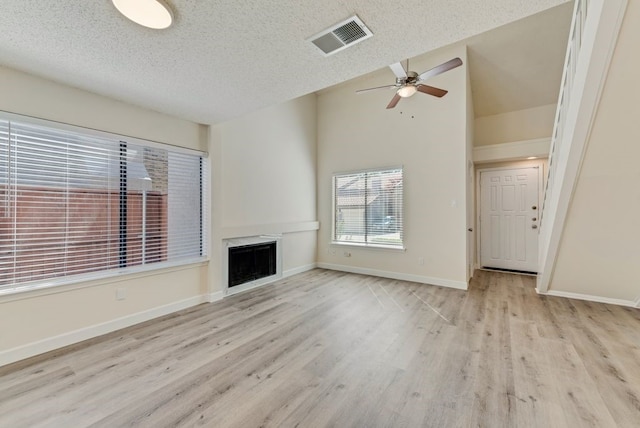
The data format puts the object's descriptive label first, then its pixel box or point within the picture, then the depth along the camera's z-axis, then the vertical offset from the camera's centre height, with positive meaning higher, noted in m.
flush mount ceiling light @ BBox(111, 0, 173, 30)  1.47 +1.16
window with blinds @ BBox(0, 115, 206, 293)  2.28 +0.11
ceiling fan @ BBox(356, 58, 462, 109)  2.88 +1.59
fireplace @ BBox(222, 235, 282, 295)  4.00 -0.75
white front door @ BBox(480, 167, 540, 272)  5.29 -0.09
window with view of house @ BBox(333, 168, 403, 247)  4.96 +0.14
